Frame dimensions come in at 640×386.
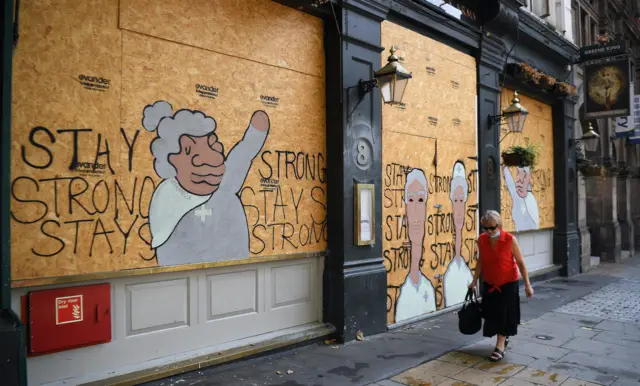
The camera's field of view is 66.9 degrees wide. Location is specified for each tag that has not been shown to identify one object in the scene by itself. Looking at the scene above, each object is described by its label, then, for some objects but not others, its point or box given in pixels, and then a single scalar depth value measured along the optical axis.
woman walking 5.48
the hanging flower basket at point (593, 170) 13.12
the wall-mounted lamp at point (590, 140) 12.05
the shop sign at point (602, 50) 11.82
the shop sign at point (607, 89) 11.95
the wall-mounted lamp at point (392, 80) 5.92
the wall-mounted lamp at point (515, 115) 8.59
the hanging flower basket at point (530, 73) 9.82
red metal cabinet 3.94
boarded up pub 3.98
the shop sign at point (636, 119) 17.09
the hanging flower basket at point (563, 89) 11.52
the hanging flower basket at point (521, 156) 9.09
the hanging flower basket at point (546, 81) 10.63
